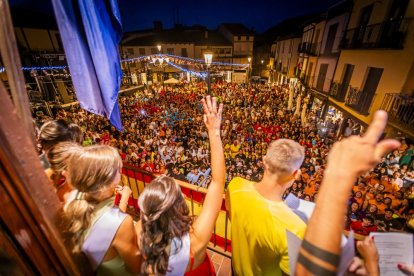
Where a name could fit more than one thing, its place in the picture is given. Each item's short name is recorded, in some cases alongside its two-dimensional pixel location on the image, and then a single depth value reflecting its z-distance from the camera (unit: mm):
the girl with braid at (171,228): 1471
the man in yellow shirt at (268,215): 1559
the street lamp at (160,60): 15875
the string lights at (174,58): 16445
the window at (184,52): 37594
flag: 2205
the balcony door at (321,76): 16312
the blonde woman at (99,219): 1388
